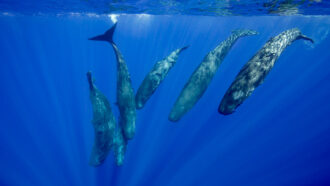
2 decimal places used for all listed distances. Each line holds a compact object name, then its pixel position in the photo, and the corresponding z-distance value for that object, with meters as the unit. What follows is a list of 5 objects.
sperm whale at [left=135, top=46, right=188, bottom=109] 8.88
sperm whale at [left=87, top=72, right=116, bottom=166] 8.64
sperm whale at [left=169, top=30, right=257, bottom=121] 8.28
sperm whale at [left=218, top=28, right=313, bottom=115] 6.16
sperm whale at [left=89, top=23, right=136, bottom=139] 8.43
